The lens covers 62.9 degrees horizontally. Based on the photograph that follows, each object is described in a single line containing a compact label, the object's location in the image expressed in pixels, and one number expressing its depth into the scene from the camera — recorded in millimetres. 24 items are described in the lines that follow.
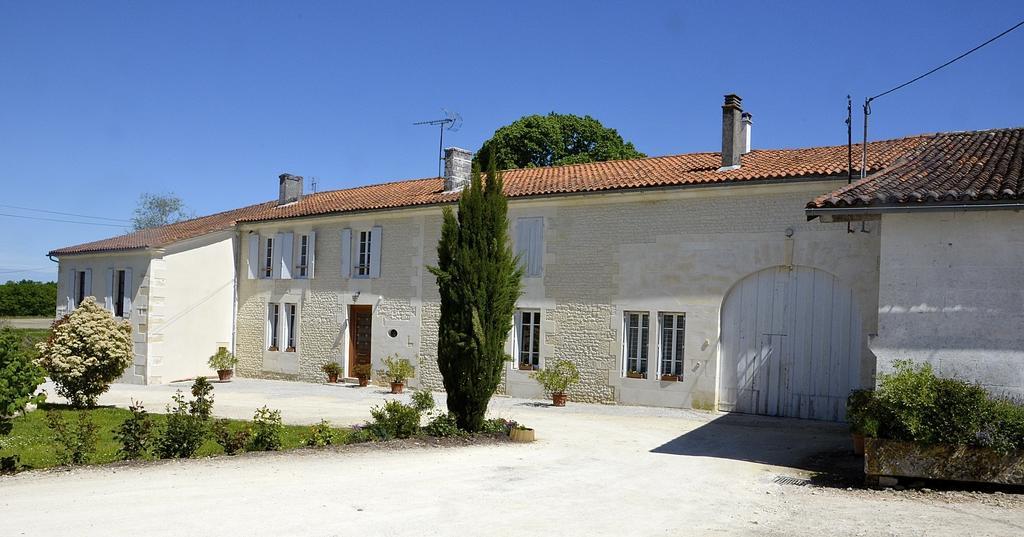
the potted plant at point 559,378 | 15883
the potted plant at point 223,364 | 21938
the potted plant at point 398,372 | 18609
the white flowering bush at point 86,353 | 14477
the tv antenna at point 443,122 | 23953
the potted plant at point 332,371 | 20438
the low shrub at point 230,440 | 9617
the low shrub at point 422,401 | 11578
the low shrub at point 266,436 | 9859
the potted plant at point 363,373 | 19734
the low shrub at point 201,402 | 10453
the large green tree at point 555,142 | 32969
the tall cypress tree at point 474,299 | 11469
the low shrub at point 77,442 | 8766
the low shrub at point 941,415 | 7922
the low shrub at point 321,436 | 10250
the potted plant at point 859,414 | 8453
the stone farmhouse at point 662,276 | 8828
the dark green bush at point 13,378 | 8477
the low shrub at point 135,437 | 9172
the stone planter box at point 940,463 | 7852
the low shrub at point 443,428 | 11133
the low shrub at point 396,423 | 10938
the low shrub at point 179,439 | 9281
